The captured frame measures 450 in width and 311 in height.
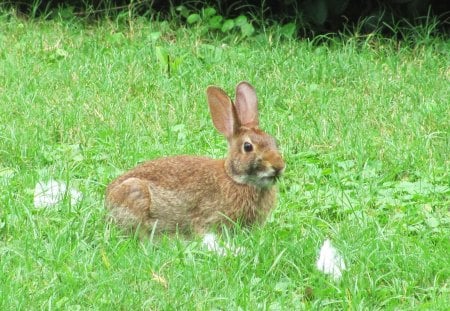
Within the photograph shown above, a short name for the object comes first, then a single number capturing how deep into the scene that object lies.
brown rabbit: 11.21
